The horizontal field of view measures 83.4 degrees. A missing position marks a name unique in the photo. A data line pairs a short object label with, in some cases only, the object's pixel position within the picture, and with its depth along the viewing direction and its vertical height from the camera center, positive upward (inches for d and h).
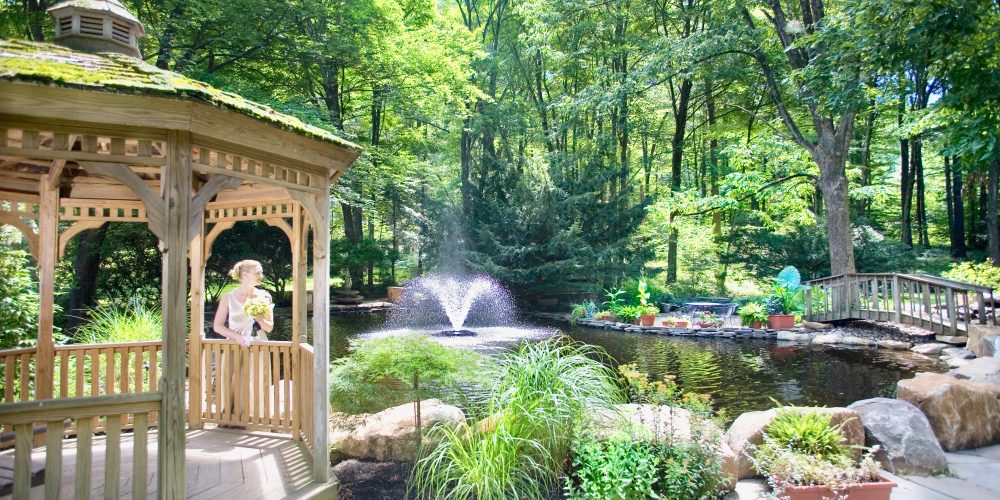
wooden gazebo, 112.7 +19.1
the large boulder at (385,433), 198.8 -61.8
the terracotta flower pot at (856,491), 149.8 -62.8
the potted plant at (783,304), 515.8 -44.5
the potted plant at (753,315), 519.5 -53.0
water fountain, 653.3 -61.1
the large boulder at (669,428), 163.2 -50.7
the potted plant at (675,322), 552.1 -62.3
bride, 200.7 -16.6
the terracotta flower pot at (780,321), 514.6 -58.3
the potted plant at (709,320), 540.1 -60.1
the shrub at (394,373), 191.6 -38.5
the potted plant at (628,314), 596.1 -58.2
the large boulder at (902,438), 176.9 -59.1
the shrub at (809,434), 168.6 -54.2
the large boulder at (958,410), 204.5 -57.3
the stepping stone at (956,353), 360.8 -64.1
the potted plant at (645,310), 573.0 -53.6
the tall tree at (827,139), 537.6 +116.9
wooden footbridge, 390.3 -38.8
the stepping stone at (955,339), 385.7 -58.4
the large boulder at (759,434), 178.7 -57.6
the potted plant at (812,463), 150.4 -58.5
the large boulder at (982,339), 339.9 -52.2
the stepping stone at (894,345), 419.8 -67.0
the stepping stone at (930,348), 391.9 -65.2
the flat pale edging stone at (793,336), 475.2 -67.3
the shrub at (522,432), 153.9 -50.8
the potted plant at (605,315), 628.7 -62.9
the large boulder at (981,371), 261.1 -56.4
